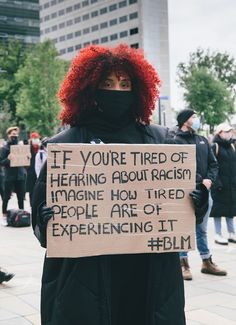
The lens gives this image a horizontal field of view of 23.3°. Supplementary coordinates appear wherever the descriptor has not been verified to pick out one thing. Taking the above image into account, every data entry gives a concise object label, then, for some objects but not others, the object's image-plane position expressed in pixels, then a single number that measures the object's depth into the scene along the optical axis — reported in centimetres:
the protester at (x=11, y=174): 1152
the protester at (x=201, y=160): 658
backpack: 1095
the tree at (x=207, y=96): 4972
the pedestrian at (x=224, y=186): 864
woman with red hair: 269
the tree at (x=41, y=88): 5294
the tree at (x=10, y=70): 6103
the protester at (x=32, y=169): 1201
